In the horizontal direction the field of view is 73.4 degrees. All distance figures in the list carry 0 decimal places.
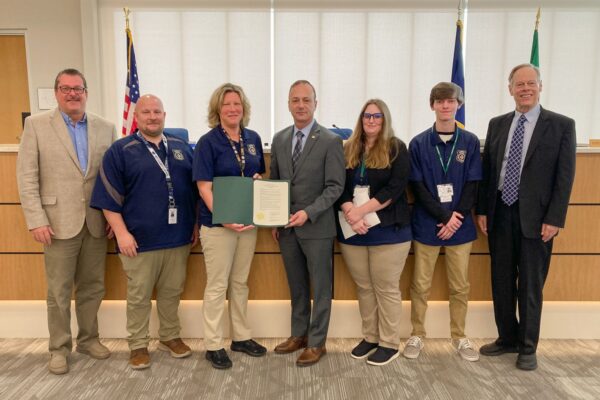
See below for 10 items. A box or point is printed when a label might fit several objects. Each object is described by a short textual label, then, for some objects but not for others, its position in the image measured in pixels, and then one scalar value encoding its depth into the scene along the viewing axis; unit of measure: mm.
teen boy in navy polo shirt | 2365
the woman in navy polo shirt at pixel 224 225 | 2285
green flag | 4887
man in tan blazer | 2268
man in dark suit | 2252
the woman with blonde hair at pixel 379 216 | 2279
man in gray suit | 2256
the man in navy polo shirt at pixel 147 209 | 2270
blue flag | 5133
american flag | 4812
